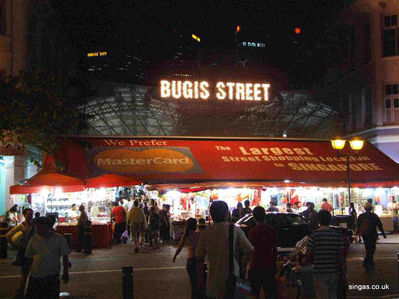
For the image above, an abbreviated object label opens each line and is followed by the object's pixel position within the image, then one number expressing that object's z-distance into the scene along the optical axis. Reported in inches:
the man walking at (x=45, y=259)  289.0
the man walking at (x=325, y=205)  945.9
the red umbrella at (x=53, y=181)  861.2
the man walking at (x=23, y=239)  353.4
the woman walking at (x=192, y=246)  355.9
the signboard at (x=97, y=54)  7704.2
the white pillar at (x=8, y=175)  960.3
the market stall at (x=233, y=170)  997.2
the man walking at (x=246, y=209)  864.3
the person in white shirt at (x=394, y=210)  1073.1
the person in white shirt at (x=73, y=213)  957.2
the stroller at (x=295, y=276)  342.6
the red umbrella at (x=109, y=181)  897.5
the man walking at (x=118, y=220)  940.0
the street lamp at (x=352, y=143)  804.6
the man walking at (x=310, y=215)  711.4
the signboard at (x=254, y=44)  6420.8
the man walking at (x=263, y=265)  321.7
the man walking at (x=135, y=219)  840.3
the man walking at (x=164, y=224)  973.2
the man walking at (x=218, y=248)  228.4
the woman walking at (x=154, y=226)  874.1
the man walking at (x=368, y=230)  561.0
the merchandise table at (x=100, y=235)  893.2
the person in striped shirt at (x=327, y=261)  295.6
